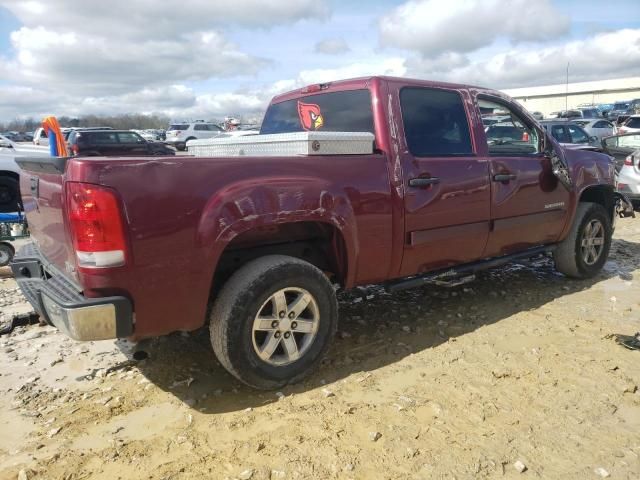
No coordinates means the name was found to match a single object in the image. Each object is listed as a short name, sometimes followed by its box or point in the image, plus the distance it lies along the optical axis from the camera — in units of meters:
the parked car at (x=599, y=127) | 23.33
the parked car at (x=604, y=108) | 38.31
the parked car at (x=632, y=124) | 19.29
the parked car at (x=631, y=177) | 9.59
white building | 69.50
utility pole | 68.28
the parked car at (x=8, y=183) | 8.36
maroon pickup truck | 2.63
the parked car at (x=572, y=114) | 35.72
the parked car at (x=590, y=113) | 35.51
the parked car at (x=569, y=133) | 14.24
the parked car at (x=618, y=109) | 39.78
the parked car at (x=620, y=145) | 10.85
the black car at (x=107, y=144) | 19.83
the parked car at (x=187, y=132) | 30.87
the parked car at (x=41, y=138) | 23.78
